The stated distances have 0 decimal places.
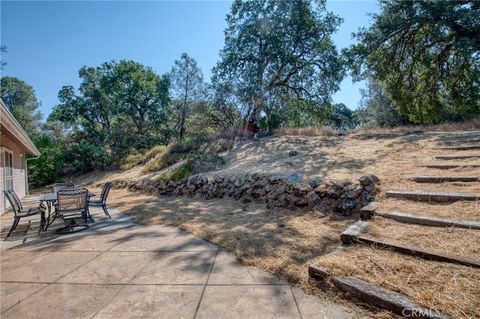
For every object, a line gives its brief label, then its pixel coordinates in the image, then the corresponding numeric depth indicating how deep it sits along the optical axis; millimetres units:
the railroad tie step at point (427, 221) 2701
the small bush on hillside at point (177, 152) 11766
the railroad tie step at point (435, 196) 3320
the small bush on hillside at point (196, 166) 8953
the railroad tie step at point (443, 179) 3909
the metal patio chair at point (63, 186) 7211
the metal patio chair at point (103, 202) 5793
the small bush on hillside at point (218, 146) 10844
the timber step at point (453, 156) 5012
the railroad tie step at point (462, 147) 5620
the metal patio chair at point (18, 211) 4762
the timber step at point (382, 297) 1720
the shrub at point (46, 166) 17297
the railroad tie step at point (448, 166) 4484
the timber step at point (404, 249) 2127
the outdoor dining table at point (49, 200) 4948
